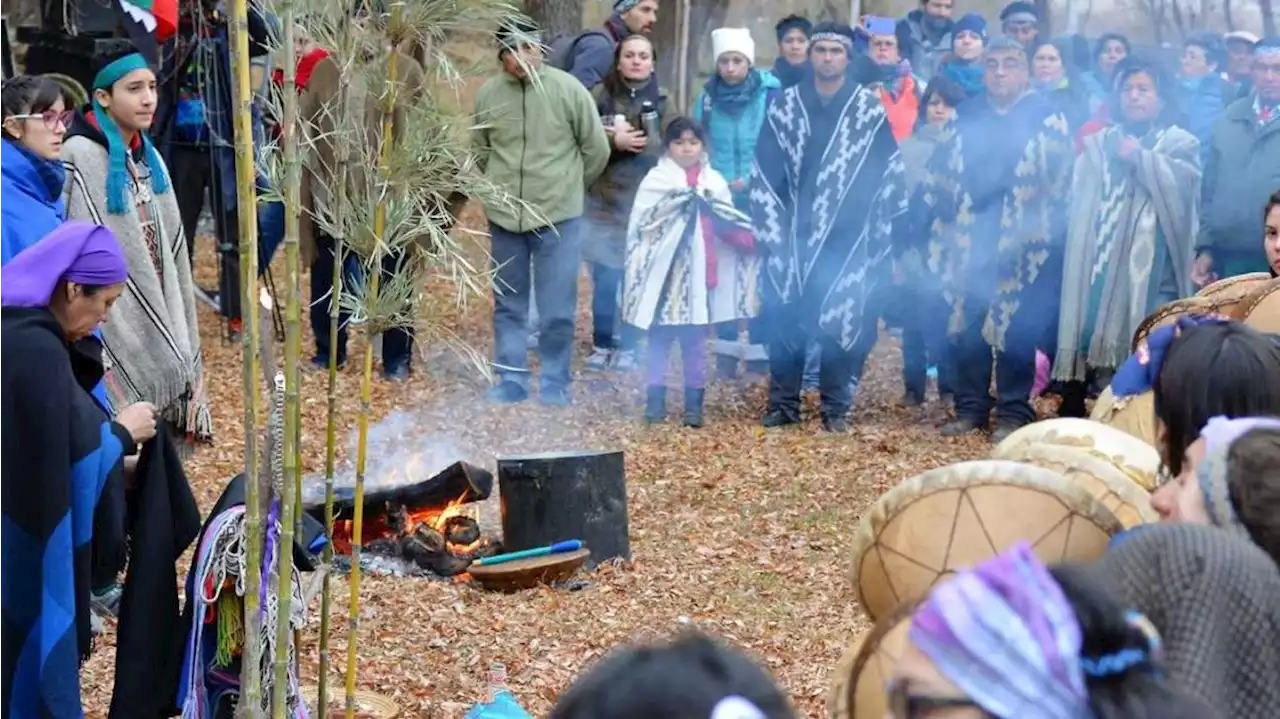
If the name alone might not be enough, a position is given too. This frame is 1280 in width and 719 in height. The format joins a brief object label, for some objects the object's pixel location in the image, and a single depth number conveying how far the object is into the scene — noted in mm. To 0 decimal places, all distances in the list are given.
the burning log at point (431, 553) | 6902
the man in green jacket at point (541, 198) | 9719
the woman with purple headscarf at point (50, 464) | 4277
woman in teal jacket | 10359
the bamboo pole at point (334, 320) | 4203
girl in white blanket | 9484
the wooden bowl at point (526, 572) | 6672
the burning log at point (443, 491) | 7152
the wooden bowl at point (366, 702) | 5289
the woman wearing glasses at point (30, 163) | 5941
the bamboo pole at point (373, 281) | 4266
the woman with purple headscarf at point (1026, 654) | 1806
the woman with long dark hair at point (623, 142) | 10266
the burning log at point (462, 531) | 7109
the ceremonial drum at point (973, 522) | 3213
